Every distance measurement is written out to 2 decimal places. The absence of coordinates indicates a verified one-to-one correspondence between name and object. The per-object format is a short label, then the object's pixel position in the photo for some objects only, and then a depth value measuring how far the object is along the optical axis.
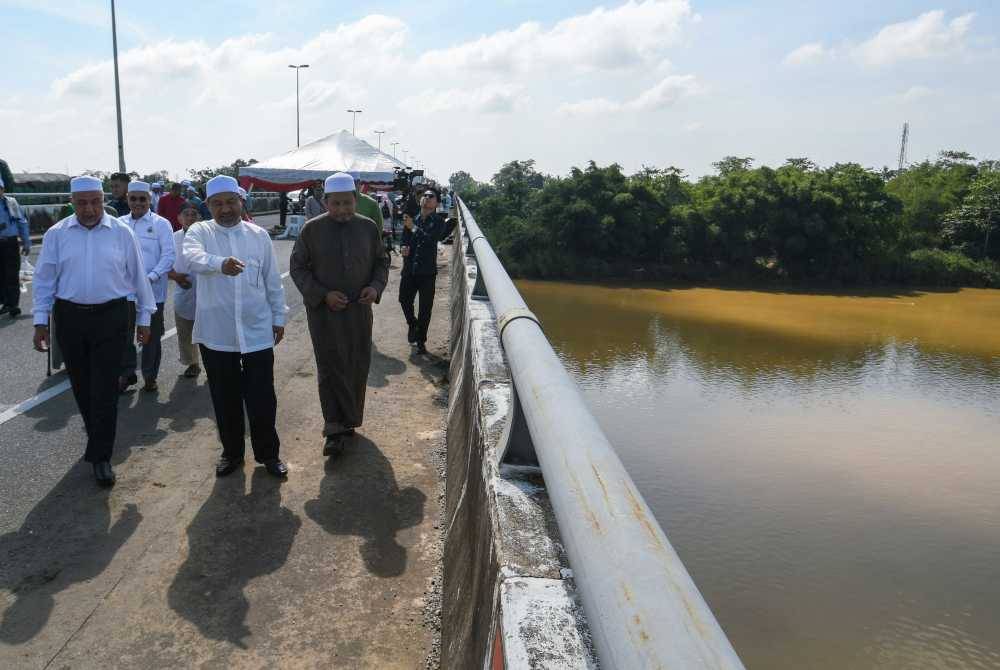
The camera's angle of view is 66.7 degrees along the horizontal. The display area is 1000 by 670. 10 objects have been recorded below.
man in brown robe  4.78
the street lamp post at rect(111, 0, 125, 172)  21.73
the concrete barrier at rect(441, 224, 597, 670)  1.49
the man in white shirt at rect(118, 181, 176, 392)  5.96
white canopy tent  19.03
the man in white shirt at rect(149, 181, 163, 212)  10.77
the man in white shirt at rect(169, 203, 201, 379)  6.48
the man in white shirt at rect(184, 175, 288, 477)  4.37
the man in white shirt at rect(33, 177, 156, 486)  4.26
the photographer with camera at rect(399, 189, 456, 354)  7.74
